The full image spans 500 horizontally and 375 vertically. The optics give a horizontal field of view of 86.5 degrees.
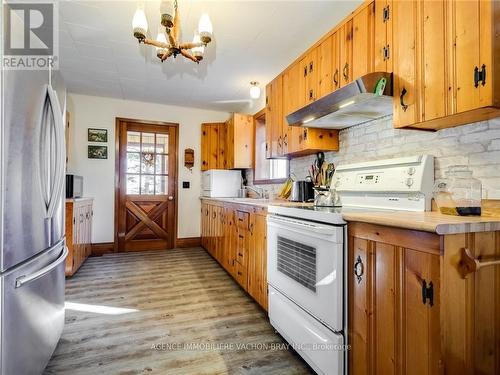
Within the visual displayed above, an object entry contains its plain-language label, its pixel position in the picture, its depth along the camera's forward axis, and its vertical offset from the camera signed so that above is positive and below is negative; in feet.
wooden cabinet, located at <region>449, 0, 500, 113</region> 3.59 +1.90
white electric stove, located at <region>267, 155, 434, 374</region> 4.40 -1.33
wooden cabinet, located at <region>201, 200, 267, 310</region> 7.34 -1.98
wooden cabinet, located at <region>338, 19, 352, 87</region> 6.00 +3.09
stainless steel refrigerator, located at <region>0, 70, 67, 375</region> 3.54 -0.47
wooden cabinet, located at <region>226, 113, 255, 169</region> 13.60 +2.31
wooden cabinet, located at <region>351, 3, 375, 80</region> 5.48 +3.09
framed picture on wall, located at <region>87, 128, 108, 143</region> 13.78 +2.66
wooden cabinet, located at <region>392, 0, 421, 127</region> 4.57 +2.19
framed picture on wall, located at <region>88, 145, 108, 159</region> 13.79 +1.77
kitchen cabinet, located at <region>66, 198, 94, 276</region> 9.78 -1.87
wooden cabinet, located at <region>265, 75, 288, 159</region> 8.98 +2.27
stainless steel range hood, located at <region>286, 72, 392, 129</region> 4.90 +1.74
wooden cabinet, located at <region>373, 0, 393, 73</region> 5.05 +2.92
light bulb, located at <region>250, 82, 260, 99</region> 11.18 +4.00
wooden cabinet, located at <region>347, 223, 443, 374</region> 3.20 -1.56
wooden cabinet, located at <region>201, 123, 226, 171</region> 15.21 +2.35
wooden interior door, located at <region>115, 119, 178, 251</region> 14.39 +0.00
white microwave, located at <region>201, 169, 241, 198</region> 14.32 +0.16
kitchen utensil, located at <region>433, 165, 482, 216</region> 4.14 -0.11
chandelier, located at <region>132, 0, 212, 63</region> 5.36 +3.42
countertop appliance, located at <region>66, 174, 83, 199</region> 10.39 -0.01
